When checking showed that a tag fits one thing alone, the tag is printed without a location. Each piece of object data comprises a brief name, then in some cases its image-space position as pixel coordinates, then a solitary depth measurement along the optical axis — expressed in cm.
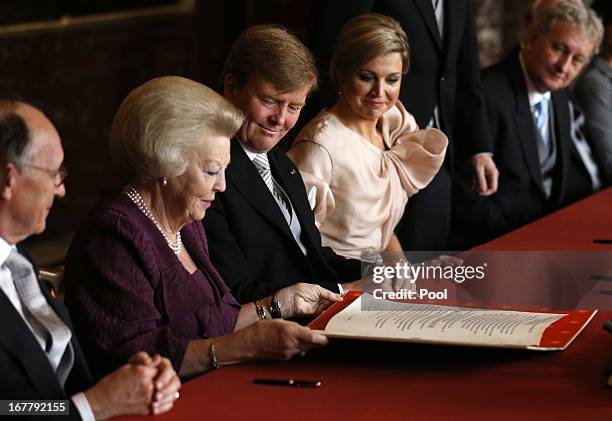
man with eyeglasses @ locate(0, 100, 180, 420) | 202
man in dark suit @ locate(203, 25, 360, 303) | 304
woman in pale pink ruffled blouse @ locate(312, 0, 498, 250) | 447
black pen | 224
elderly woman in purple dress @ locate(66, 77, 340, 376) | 239
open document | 233
